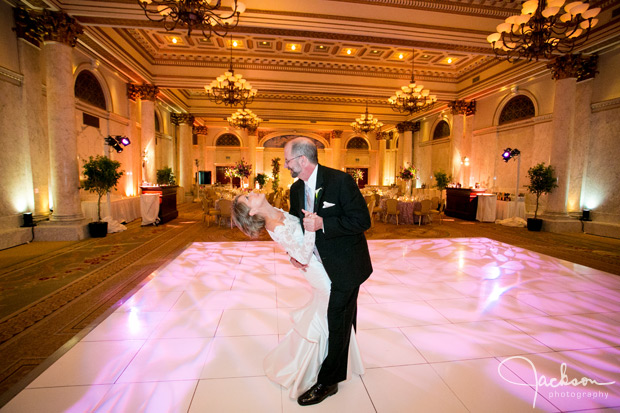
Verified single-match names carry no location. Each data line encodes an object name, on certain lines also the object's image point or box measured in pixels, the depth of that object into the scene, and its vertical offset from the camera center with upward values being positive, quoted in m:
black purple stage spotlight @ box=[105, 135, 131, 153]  8.34 +1.08
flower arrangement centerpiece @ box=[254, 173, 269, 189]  13.22 +0.04
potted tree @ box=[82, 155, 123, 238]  6.95 +0.03
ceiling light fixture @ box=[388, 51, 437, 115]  9.62 +2.86
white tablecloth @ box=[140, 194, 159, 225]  8.64 -0.83
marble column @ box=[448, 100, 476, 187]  12.61 +2.05
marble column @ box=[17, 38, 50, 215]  6.42 +1.27
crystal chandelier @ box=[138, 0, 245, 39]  4.50 +2.68
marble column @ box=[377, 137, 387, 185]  21.89 +1.65
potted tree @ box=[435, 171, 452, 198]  12.39 +0.17
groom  1.60 -0.33
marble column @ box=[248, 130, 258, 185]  19.56 +2.41
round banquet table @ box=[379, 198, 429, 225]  9.59 -0.89
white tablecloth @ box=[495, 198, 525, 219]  9.88 -0.84
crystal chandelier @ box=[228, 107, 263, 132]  12.16 +2.63
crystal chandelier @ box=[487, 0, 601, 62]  4.70 +2.79
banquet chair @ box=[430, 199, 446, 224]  9.59 -0.88
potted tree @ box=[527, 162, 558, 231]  8.38 +0.10
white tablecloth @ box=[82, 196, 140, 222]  7.81 -0.90
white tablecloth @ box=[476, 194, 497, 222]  10.30 -0.79
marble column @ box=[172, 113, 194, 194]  15.80 +1.83
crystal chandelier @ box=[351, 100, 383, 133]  12.91 +2.66
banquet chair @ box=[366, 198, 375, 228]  6.58 -0.48
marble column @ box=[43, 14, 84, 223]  6.32 +1.35
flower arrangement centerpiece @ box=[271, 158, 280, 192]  12.66 +0.29
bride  1.63 -0.83
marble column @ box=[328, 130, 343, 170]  20.83 +2.47
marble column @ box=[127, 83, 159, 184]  10.70 +2.13
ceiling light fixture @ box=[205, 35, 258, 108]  8.62 +2.80
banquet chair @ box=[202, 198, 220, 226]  8.55 -0.93
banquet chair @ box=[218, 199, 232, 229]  8.20 -0.75
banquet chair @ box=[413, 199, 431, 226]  9.27 -0.78
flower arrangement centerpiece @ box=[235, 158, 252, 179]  10.13 +0.37
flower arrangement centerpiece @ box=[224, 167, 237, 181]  10.66 +0.31
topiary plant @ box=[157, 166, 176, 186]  11.73 +0.10
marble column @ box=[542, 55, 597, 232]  8.00 +1.60
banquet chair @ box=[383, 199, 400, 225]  9.34 -0.77
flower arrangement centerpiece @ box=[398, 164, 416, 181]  11.05 +0.35
